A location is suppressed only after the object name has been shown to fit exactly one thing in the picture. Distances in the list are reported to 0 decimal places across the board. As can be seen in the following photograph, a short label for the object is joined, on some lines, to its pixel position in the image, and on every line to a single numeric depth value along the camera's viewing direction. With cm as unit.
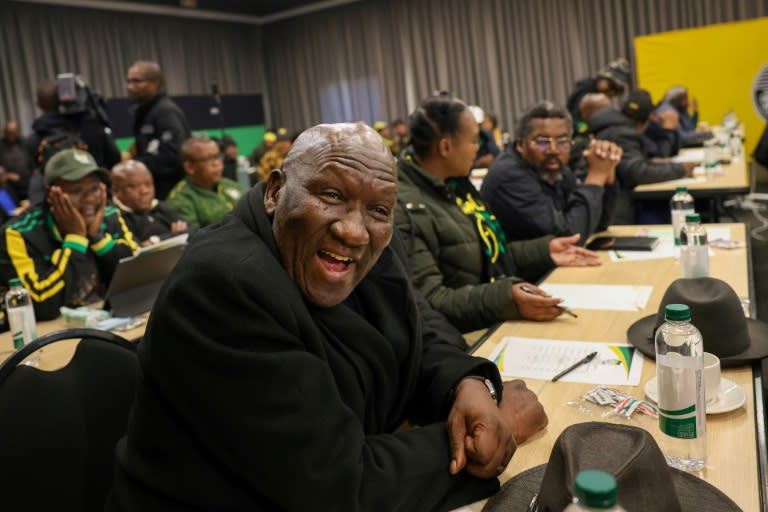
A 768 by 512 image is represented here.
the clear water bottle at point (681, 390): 110
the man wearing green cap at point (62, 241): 255
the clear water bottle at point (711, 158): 462
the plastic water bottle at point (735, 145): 560
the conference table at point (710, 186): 400
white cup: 129
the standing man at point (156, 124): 468
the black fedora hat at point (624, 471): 84
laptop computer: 238
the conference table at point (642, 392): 109
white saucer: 127
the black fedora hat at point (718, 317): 141
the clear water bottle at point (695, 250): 205
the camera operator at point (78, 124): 441
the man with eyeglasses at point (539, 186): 283
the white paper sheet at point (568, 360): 150
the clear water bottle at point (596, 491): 61
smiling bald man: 95
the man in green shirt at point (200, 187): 433
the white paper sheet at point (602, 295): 199
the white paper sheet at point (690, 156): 538
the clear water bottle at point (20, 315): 218
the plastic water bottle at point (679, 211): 270
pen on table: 151
